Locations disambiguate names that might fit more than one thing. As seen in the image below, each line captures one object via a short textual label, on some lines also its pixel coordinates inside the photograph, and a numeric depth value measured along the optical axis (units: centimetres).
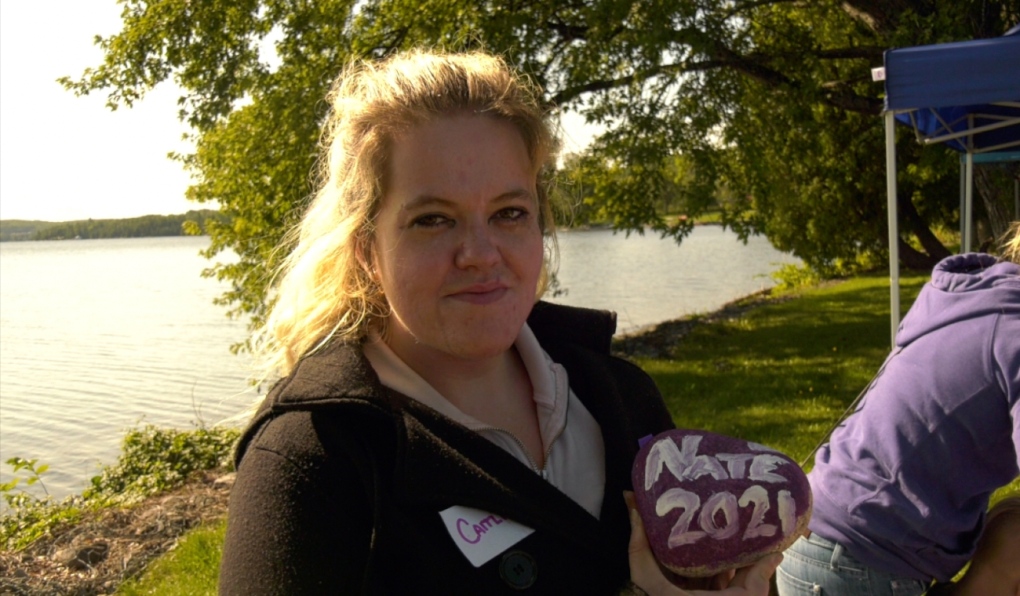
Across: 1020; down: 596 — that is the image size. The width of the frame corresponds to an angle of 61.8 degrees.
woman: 142
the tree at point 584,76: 926
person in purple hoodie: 210
